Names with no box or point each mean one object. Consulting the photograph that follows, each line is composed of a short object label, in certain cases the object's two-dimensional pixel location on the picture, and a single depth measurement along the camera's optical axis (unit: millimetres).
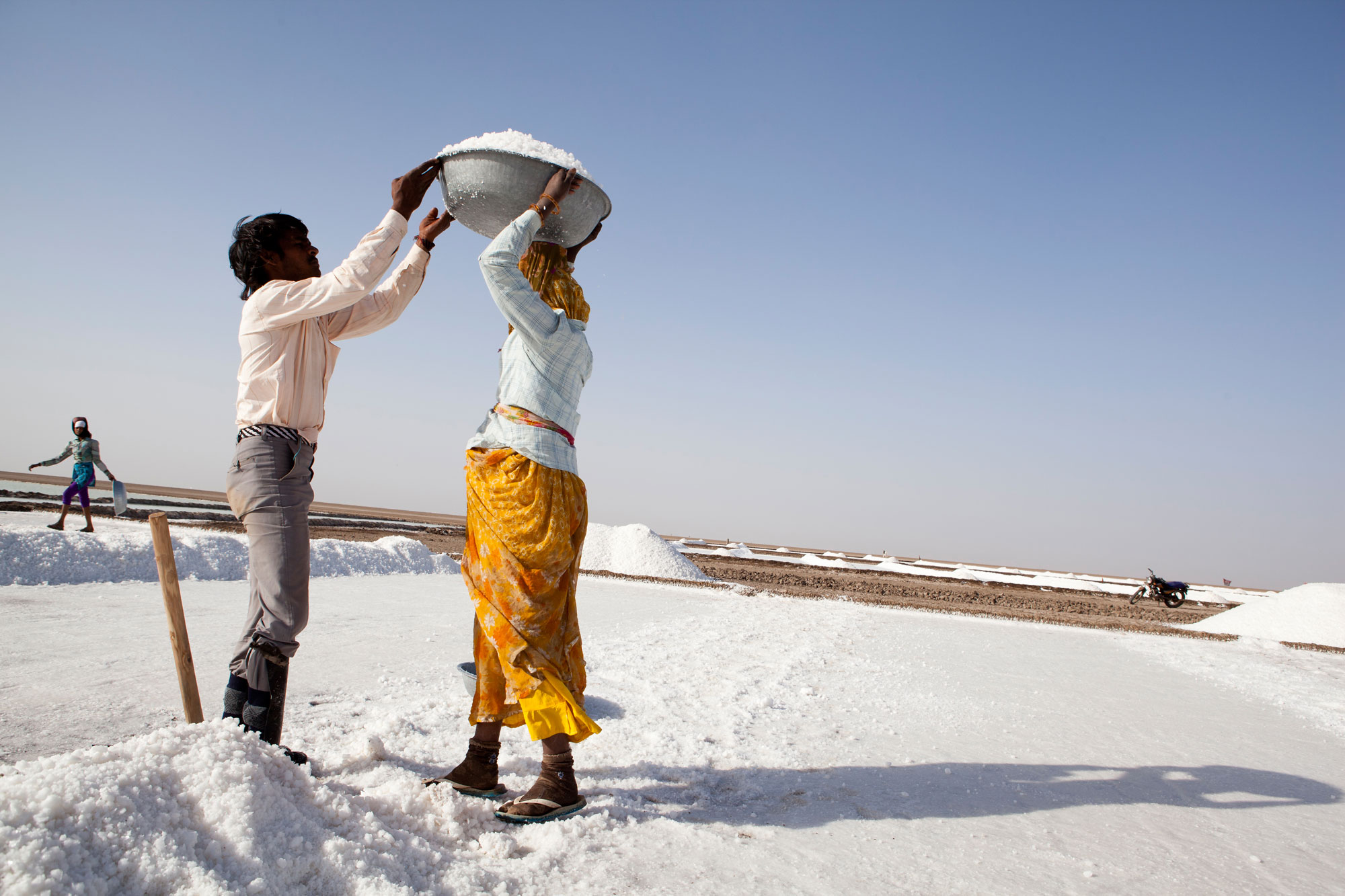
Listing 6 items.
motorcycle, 20312
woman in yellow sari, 1991
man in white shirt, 2000
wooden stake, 1904
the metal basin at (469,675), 2689
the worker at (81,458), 8391
